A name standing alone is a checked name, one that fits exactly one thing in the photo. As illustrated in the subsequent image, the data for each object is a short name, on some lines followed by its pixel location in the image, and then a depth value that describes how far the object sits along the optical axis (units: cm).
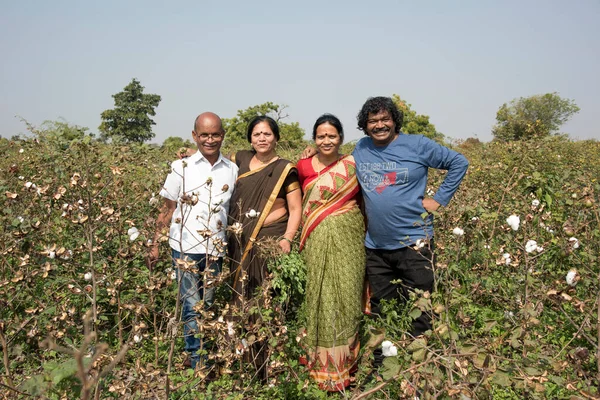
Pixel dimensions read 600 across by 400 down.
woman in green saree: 281
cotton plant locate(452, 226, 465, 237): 184
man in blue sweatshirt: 279
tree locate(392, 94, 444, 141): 4041
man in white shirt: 262
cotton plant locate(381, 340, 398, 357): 143
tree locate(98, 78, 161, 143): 3929
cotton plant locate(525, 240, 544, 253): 186
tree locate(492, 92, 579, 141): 4266
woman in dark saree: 280
